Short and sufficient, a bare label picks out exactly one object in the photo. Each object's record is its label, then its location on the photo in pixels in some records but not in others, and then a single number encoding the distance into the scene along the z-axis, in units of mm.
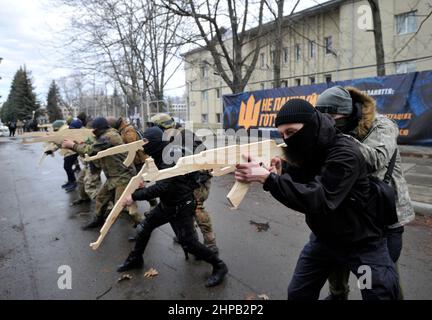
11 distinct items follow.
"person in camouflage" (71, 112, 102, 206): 5912
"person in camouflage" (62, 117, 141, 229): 4598
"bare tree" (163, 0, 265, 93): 12172
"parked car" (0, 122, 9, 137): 34650
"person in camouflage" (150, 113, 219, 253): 3645
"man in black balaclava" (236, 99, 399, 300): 1572
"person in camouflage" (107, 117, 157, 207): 5199
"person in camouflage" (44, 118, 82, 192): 6198
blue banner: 6727
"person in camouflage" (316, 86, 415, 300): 1967
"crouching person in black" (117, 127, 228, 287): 3059
